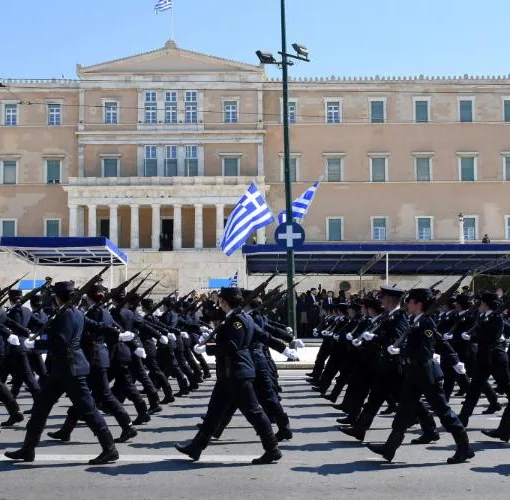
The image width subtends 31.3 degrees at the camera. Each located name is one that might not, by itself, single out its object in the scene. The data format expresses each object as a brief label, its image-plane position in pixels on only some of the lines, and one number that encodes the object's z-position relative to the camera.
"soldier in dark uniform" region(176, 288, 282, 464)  8.73
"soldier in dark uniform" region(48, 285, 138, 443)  9.81
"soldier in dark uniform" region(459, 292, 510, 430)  10.84
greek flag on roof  57.47
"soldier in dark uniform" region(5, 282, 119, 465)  8.67
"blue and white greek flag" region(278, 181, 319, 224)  31.19
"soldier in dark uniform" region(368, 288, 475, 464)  8.81
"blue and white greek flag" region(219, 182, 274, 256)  28.31
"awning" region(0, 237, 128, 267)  28.47
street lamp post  23.39
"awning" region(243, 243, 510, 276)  30.69
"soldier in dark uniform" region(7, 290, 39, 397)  12.34
